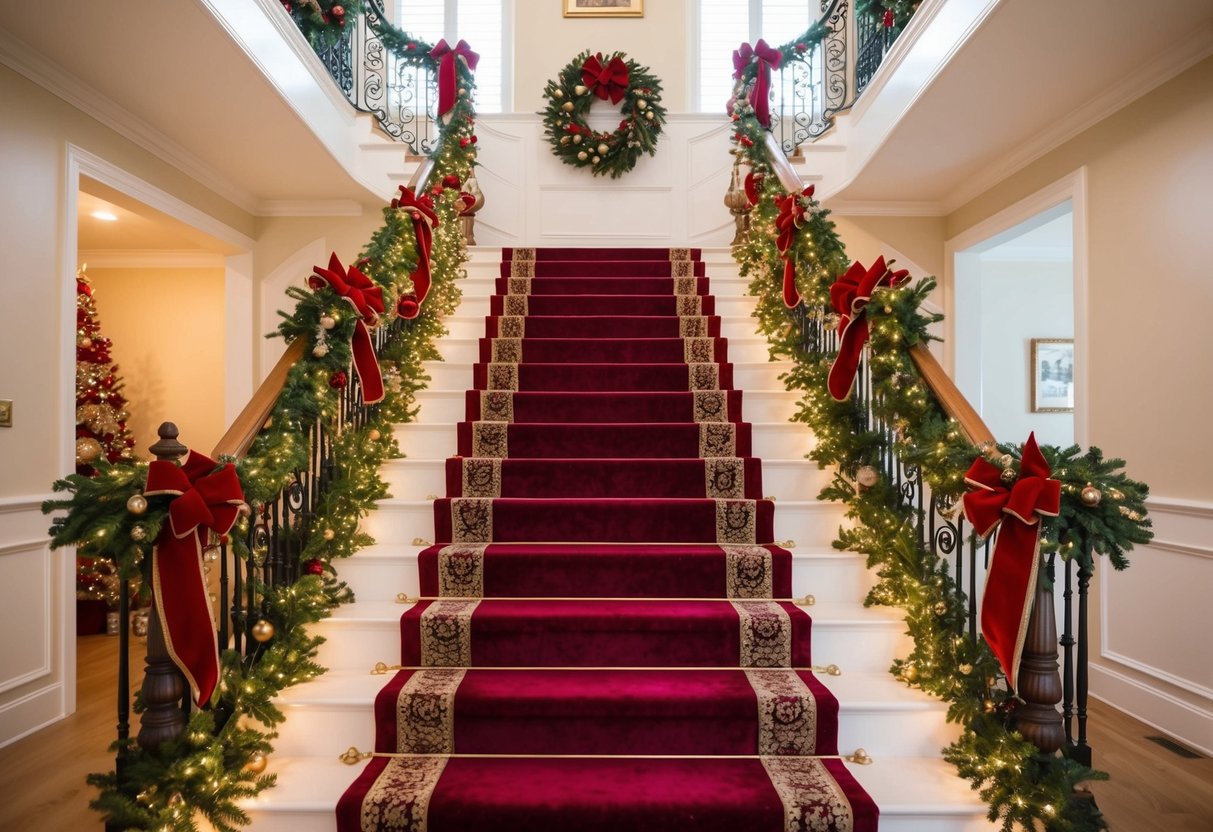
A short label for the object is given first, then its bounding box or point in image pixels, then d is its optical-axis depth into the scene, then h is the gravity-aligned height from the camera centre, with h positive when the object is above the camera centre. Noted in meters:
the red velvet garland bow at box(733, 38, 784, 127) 6.20 +3.19
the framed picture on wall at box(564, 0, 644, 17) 7.61 +4.41
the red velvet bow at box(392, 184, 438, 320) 3.97 +1.08
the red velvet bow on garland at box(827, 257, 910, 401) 2.83 +0.45
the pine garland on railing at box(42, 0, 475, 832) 1.76 -0.33
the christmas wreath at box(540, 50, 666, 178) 7.11 +3.09
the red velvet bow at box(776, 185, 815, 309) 3.89 +1.08
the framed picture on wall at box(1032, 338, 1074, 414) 7.34 +0.45
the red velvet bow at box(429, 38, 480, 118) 6.25 +3.06
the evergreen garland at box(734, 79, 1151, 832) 1.88 -0.31
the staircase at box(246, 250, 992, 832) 2.07 -0.71
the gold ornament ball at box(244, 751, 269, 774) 2.07 -1.00
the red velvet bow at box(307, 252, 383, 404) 2.80 +0.47
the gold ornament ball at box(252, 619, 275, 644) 2.29 -0.68
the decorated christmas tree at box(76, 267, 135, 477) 5.20 +0.26
